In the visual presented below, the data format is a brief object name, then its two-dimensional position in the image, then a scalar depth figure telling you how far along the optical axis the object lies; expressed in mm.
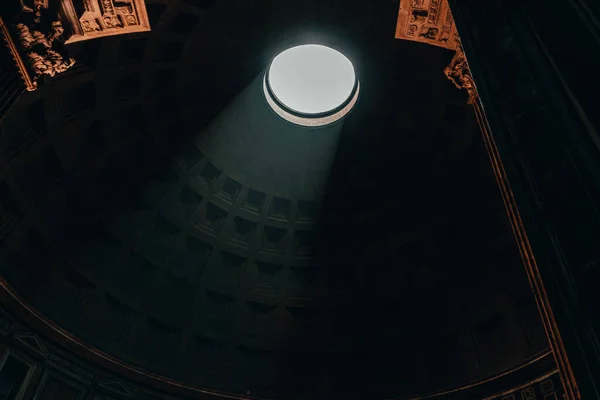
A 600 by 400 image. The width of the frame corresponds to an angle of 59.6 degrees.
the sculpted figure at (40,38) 10445
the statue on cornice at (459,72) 13133
